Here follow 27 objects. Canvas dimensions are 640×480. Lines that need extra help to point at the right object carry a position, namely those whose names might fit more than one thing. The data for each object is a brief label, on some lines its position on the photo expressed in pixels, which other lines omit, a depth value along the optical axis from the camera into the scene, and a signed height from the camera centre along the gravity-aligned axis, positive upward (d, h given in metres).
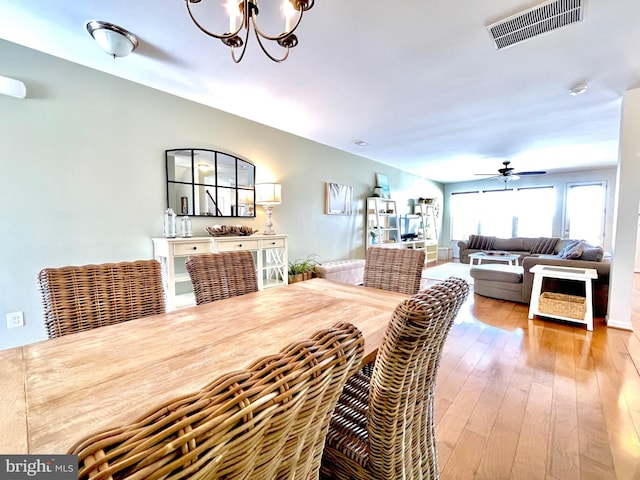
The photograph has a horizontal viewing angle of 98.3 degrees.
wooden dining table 0.62 -0.44
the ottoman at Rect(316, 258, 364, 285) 4.09 -0.71
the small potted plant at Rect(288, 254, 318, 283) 3.86 -0.67
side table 2.89 -0.60
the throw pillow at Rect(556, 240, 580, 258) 4.16 -0.38
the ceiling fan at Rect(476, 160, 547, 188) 5.43 +1.04
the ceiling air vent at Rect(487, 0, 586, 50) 1.62 +1.28
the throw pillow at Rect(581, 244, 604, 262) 3.48 -0.36
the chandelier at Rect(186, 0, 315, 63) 1.27 +1.00
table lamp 3.53 +0.39
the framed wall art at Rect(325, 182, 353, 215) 4.77 +0.46
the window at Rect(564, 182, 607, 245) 6.52 +0.35
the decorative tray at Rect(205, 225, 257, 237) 3.10 -0.08
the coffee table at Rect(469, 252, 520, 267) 5.60 -0.65
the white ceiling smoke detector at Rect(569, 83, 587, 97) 2.54 +1.29
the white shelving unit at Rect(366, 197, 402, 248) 5.67 +0.04
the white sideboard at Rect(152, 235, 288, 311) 2.61 -0.35
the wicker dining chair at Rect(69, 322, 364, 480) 0.28 -0.24
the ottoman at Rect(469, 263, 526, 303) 3.82 -0.81
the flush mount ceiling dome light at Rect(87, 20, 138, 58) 1.79 +1.24
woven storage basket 2.96 -0.87
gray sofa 3.25 -0.74
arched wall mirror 2.94 +0.46
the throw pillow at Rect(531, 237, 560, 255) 6.22 -0.45
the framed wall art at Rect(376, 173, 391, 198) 5.94 +0.91
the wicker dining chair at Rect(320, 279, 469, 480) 0.74 -0.58
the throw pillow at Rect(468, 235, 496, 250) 7.22 -0.44
